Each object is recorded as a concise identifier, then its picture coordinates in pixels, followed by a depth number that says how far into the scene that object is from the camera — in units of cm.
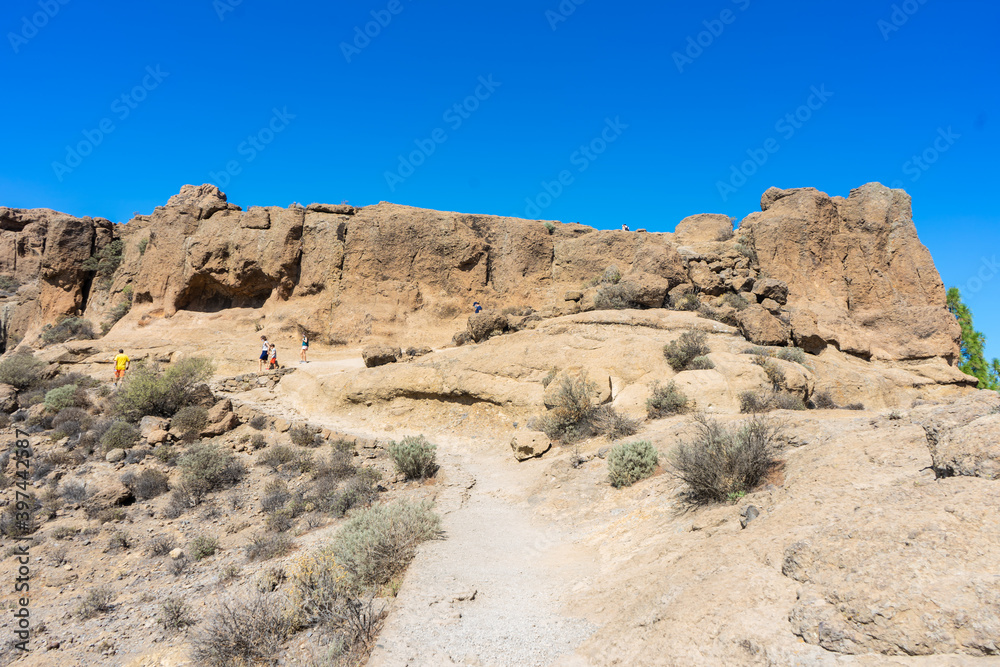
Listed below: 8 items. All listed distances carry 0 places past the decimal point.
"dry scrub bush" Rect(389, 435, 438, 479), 1016
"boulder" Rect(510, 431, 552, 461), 1037
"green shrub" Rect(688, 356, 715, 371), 1161
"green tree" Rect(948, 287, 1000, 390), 2959
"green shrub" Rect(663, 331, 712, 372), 1209
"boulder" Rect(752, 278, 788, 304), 2036
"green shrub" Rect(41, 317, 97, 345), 2325
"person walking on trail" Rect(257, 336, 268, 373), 1833
